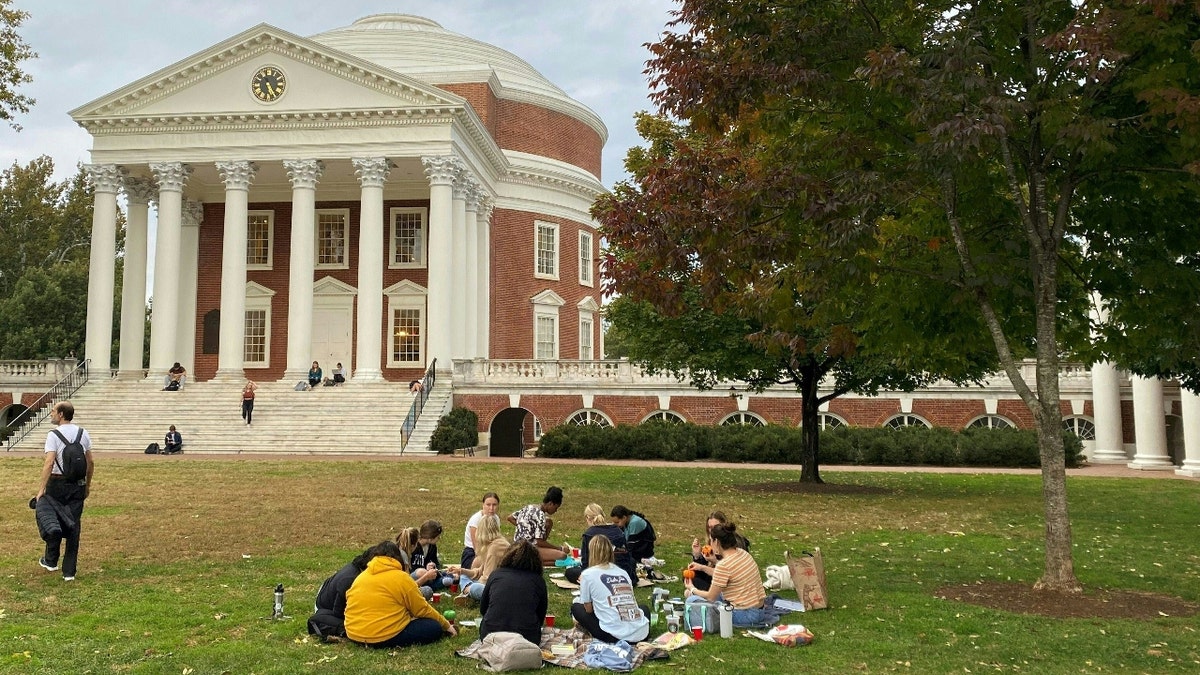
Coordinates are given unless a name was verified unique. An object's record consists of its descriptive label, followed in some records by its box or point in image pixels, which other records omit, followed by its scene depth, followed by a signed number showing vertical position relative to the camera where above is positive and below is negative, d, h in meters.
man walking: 9.91 -0.60
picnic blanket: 7.48 -1.85
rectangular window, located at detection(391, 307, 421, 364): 42.12 +3.93
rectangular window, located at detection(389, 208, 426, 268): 42.38 +8.38
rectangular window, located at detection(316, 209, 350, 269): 42.47 +8.37
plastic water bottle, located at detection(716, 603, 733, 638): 8.24 -1.73
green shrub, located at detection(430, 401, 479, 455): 29.61 -0.29
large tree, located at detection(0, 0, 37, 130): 27.97 +10.97
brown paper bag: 9.09 -1.55
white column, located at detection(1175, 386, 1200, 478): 26.26 -0.45
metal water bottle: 8.62 -1.62
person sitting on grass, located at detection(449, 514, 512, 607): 9.19 -1.40
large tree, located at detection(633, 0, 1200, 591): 8.88 +3.08
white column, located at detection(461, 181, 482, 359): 39.47 +6.39
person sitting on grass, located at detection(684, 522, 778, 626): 8.52 -1.52
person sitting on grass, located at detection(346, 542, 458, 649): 7.77 -1.54
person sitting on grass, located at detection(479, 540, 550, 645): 7.57 -1.42
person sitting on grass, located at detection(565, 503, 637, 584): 9.79 -1.29
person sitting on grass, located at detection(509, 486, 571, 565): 10.77 -1.17
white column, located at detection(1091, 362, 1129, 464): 30.64 +0.15
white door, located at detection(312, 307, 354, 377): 42.38 +3.93
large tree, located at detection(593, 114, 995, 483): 10.36 +1.78
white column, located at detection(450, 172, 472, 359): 38.12 +6.53
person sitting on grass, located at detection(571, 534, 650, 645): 7.85 -1.56
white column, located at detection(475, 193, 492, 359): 42.53 +6.26
